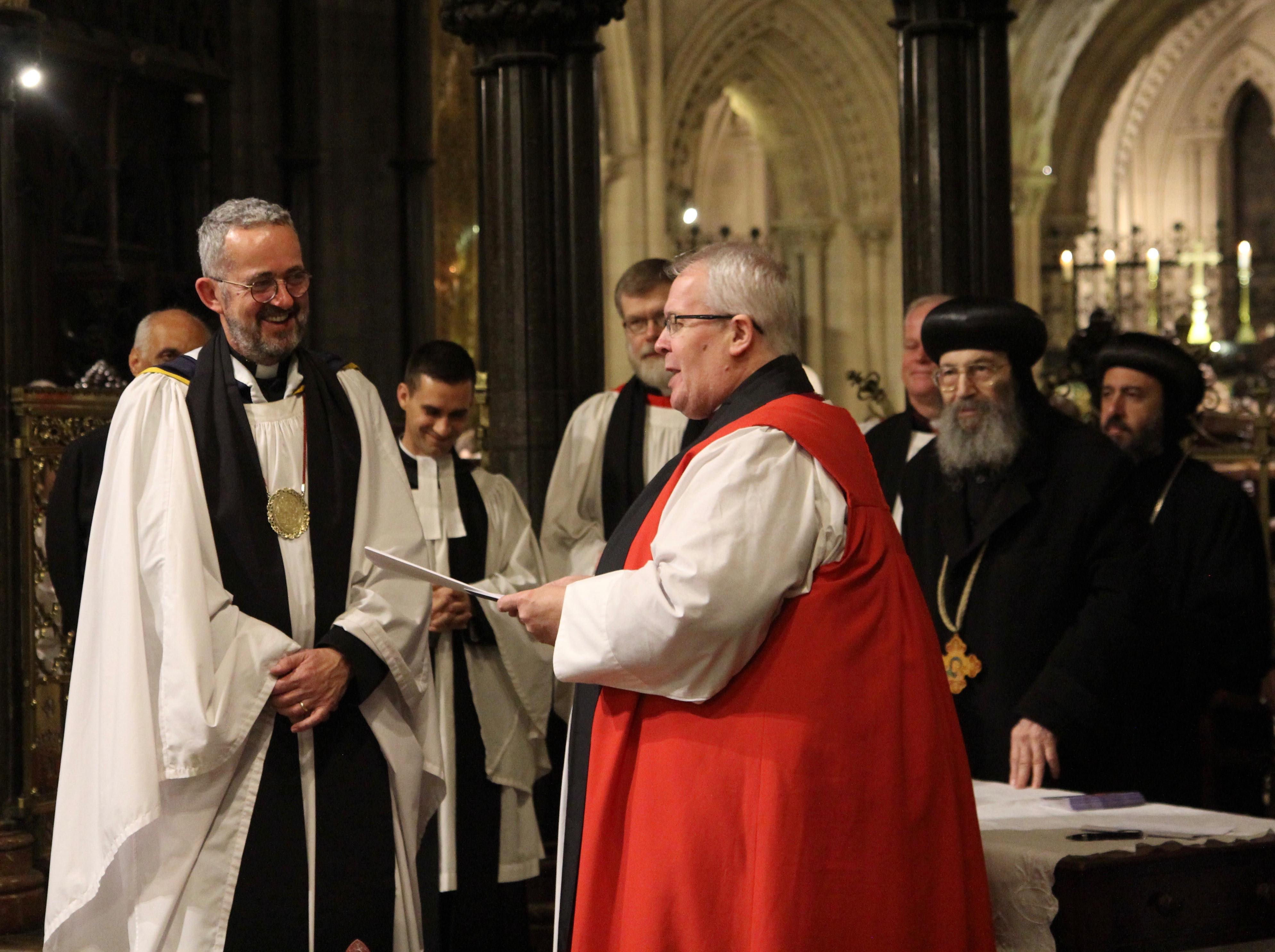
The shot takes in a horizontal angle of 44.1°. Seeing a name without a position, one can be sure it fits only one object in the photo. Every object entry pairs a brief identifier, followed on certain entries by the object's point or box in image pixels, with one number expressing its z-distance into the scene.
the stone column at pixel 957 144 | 5.33
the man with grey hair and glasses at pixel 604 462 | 4.59
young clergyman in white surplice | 4.23
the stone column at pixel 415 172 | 8.84
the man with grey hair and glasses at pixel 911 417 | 4.48
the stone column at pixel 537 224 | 5.89
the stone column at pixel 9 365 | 4.78
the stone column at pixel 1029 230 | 17.19
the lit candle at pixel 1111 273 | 14.86
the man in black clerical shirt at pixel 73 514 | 3.79
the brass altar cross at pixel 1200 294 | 19.12
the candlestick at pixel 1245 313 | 19.17
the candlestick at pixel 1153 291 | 15.08
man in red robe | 2.45
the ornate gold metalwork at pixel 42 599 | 4.88
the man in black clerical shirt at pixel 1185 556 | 4.47
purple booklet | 3.09
